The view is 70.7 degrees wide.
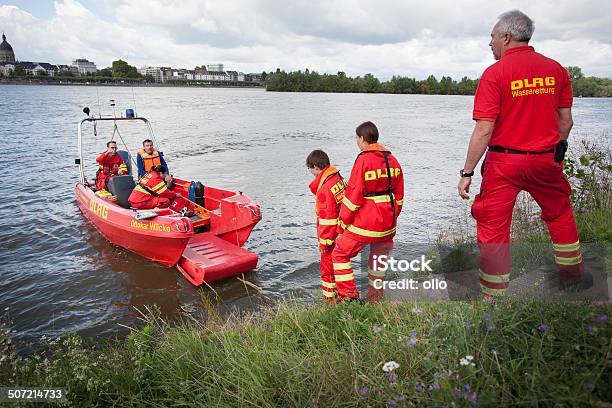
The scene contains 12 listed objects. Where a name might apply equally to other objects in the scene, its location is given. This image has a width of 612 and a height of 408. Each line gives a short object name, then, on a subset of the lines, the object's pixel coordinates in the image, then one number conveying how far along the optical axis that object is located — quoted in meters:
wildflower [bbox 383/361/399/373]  1.88
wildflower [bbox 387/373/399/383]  1.90
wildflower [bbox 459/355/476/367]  1.78
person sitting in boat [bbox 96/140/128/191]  8.44
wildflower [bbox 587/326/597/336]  1.79
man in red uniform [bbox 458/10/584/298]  2.96
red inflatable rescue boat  5.96
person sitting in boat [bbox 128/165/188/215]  6.66
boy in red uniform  3.96
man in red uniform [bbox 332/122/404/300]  3.56
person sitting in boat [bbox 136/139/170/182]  8.19
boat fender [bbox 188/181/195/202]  7.45
